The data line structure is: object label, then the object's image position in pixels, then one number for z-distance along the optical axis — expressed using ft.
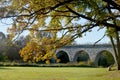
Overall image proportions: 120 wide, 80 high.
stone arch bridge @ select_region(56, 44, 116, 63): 144.14
